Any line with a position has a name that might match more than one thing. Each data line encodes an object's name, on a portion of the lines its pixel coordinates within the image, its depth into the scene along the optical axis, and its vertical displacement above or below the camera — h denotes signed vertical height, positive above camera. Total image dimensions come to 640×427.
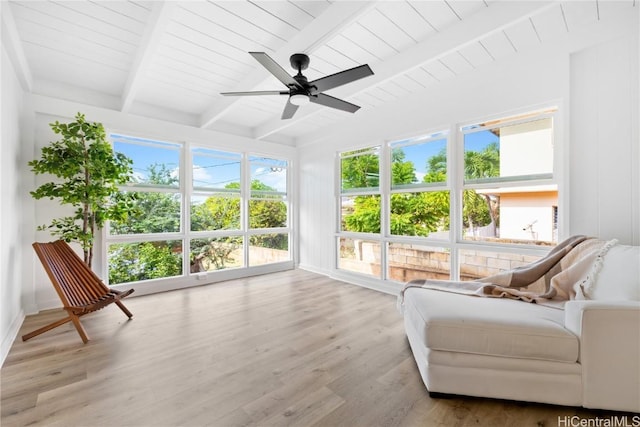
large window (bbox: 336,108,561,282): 2.82 +0.17
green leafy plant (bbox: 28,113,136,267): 2.89 +0.41
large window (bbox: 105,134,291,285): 3.86 +0.00
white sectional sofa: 1.47 -0.76
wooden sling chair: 2.44 -0.70
